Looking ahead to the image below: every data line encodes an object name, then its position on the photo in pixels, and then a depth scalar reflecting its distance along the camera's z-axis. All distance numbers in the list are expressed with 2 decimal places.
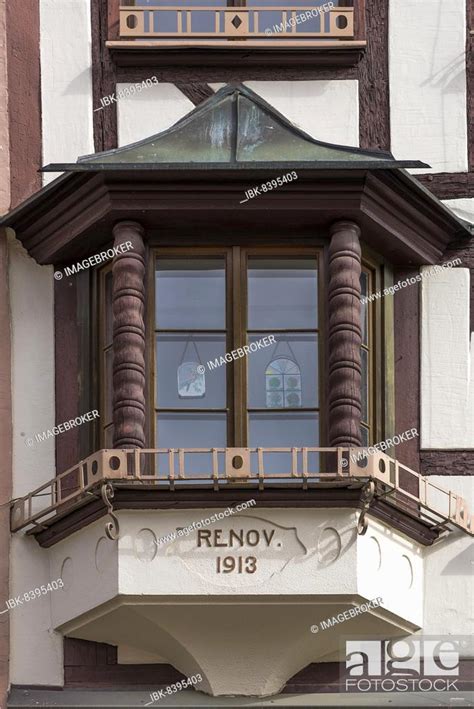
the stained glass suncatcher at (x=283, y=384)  16.03
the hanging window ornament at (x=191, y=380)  16.05
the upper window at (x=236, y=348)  15.98
